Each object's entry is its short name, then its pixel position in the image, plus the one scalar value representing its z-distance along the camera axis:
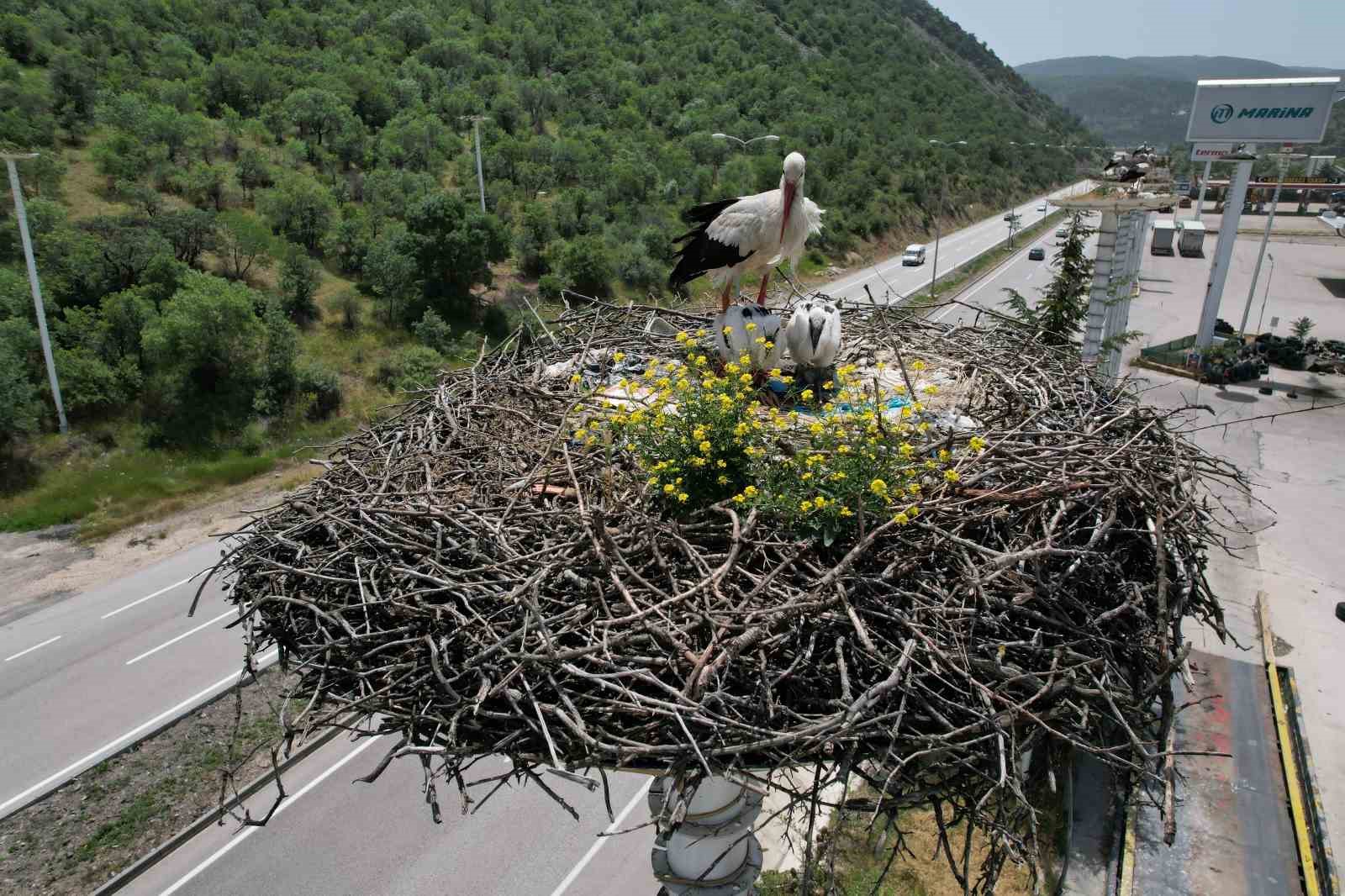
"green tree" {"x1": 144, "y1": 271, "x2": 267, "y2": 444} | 24.42
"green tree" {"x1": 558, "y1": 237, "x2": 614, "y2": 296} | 34.72
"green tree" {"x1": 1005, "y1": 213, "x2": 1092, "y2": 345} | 17.39
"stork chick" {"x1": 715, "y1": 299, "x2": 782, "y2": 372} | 8.17
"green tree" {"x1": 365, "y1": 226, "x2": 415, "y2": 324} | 30.33
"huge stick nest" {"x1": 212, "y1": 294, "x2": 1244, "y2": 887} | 4.79
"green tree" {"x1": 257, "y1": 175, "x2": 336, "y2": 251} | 32.56
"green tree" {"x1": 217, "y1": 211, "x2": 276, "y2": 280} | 29.50
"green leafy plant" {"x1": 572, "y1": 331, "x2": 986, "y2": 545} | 5.76
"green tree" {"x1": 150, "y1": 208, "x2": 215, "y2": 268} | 28.22
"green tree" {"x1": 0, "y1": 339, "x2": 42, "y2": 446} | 21.65
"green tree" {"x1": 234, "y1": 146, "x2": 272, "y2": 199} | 34.56
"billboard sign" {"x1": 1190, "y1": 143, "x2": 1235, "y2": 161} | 32.41
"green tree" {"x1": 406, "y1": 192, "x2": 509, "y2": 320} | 31.25
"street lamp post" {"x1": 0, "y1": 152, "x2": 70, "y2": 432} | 21.95
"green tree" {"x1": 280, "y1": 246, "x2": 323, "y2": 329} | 29.02
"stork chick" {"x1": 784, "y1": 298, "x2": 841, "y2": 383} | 8.30
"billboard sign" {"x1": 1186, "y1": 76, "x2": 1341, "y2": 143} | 29.27
